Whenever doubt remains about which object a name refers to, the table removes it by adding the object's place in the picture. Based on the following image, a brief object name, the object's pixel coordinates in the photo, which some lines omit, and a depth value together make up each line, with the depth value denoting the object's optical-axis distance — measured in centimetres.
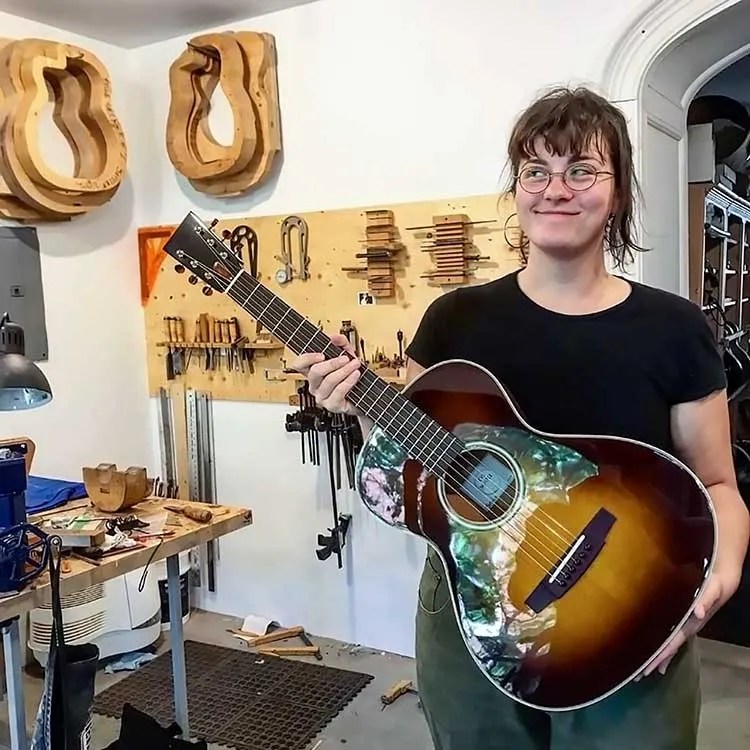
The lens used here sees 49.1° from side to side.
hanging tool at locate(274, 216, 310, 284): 308
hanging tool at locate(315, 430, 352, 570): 303
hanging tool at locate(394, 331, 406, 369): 287
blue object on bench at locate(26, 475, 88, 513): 237
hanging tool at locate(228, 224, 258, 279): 319
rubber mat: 257
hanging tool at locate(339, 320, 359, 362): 298
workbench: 179
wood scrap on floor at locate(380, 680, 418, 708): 274
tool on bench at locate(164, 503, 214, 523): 226
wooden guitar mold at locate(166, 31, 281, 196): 301
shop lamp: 193
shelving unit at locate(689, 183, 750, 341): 340
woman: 117
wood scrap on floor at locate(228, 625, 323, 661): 311
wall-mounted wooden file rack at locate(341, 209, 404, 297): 286
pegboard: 275
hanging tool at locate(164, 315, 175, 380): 339
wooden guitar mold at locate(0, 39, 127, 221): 279
